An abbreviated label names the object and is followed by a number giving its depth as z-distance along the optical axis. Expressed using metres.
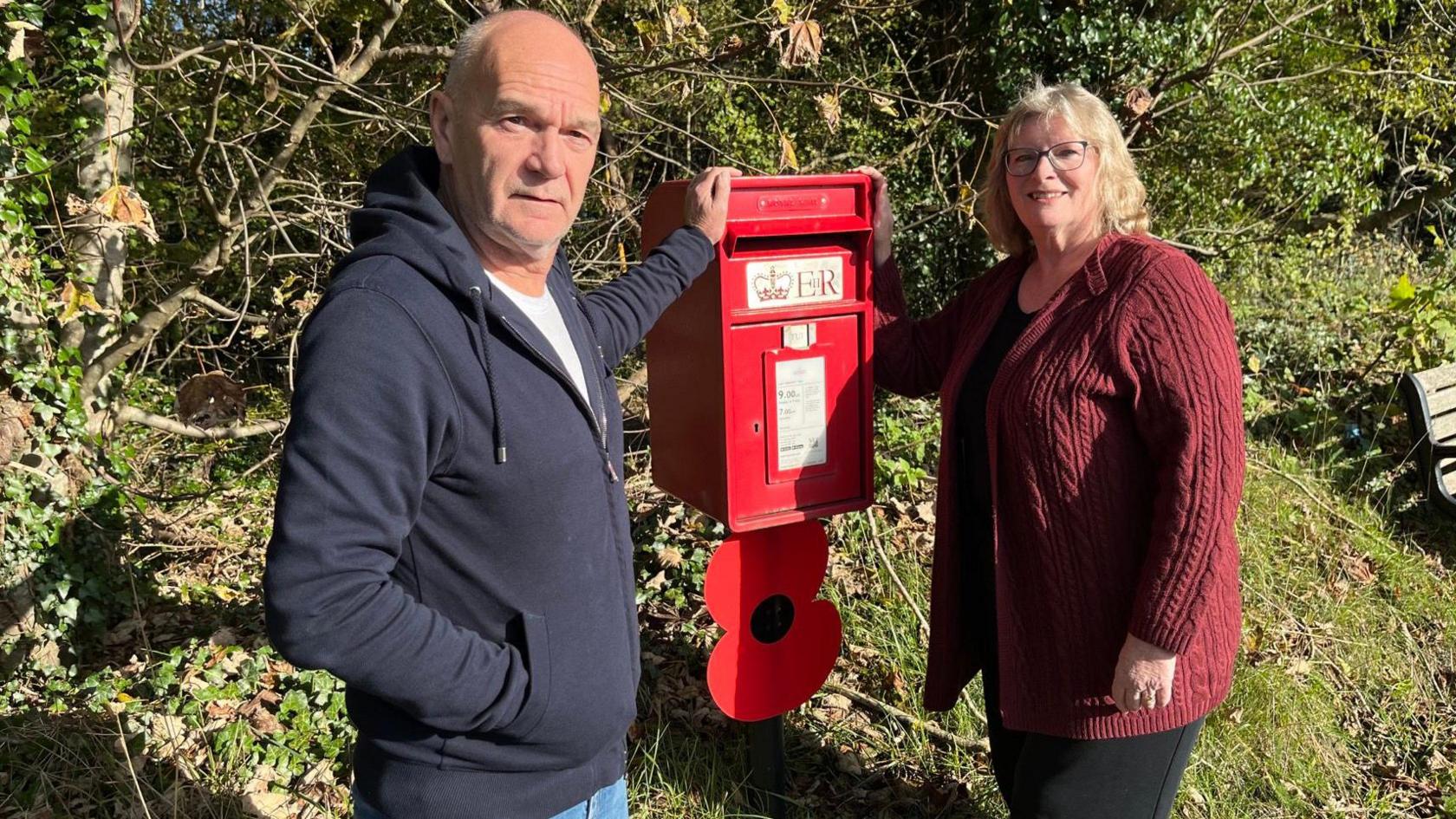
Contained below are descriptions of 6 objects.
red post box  2.34
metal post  2.79
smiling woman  1.97
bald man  1.29
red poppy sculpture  2.55
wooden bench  4.85
